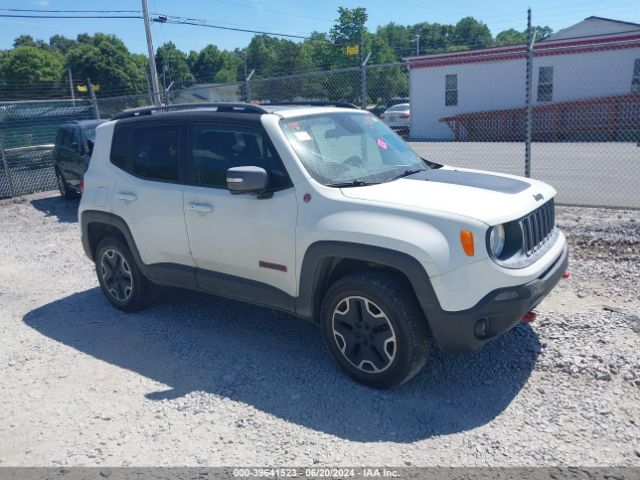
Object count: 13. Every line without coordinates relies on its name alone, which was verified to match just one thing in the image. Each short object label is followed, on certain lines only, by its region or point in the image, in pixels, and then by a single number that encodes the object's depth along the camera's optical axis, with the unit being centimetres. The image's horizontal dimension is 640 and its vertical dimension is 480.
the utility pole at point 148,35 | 2067
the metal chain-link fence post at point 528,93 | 754
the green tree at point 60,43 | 11084
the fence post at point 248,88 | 1053
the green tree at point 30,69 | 6153
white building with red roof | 2064
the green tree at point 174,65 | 7359
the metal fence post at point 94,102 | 1403
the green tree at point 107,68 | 6066
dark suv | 1137
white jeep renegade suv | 347
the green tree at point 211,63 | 8872
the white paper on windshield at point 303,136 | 429
